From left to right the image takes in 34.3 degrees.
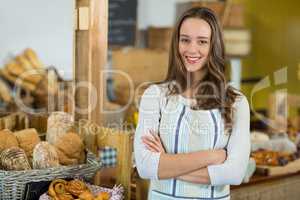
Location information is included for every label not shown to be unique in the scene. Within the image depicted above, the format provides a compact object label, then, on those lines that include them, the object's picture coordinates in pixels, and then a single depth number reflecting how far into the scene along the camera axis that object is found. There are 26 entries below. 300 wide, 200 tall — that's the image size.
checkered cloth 3.59
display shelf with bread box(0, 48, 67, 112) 4.21
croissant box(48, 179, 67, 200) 1.79
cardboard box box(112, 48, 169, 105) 5.03
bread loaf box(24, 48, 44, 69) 4.47
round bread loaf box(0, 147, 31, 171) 1.87
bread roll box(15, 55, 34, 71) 4.44
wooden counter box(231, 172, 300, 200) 2.60
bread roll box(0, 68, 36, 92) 4.29
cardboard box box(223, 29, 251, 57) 5.98
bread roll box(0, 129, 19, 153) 1.99
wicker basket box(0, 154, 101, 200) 1.80
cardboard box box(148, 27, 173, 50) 5.61
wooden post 2.33
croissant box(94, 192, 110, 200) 1.80
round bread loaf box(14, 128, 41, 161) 2.07
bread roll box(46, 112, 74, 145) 2.19
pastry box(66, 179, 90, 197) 1.83
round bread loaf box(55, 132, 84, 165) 2.05
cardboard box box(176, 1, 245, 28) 5.74
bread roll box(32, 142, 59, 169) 1.90
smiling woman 1.81
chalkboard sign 5.42
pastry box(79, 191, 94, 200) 1.79
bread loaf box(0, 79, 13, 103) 4.22
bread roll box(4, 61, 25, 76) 4.41
